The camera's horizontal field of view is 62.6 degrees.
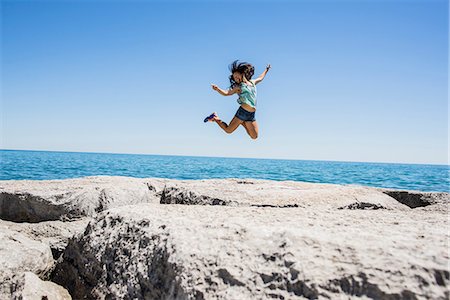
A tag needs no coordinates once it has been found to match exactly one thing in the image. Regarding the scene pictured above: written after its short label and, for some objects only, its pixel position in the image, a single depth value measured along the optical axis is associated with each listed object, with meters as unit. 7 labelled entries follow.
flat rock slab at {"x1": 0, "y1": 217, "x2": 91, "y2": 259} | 3.56
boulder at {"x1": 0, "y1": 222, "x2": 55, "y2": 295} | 2.82
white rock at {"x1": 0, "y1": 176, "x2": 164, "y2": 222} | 4.08
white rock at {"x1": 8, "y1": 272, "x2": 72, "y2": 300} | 2.50
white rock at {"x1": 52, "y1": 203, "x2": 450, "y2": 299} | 1.67
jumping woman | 5.20
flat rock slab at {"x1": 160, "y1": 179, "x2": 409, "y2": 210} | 3.37
